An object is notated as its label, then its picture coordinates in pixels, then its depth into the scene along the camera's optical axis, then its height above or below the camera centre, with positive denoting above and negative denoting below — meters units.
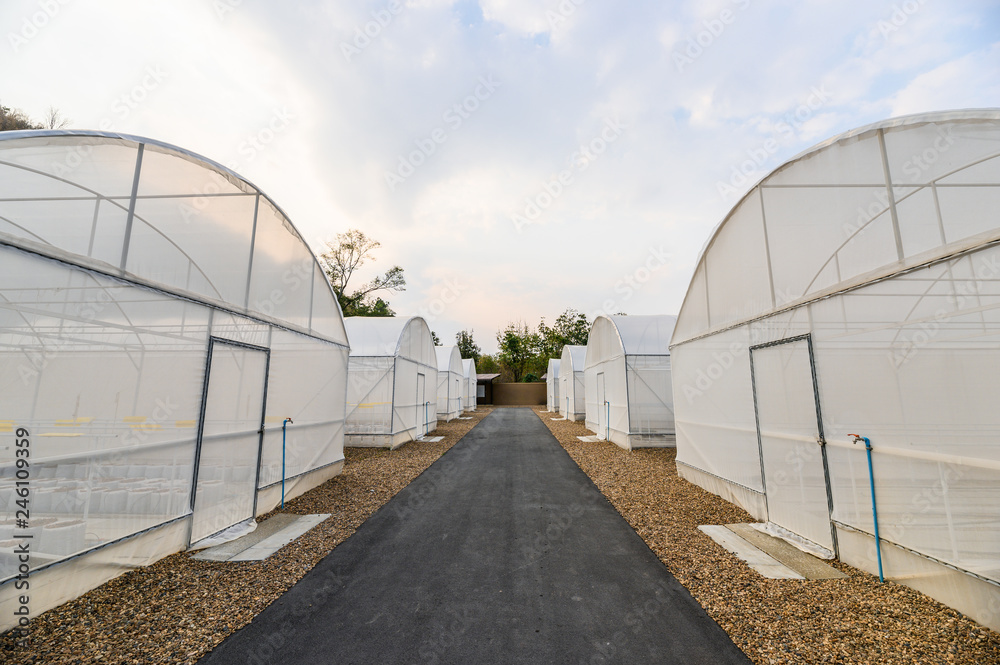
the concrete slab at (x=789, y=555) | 4.14 -2.01
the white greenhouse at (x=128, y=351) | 3.22 +0.38
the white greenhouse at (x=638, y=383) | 12.19 +0.13
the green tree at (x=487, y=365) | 52.89 +3.07
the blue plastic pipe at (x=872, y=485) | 3.96 -1.02
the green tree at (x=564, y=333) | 46.59 +6.65
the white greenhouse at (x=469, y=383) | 31.17 +0.33
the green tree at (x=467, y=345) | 57.63 +6.42
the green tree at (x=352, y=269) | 28.91 +9.07
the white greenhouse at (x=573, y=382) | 21.83 +0.29
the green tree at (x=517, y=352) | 47.38 +4.34
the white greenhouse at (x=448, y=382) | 22.45 +0.32
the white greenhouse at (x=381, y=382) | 12.59 +0.17
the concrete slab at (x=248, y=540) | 4.60 -2.02
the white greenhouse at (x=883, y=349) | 3.19 +0.40
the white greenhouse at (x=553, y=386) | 30.94 +0.09
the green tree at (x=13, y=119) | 17.50 +12.92
